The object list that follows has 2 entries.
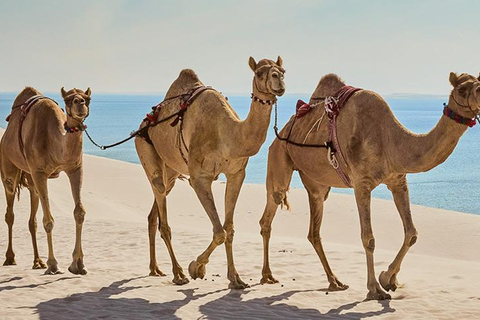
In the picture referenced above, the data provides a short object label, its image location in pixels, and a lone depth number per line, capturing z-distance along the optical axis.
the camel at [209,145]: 8.90
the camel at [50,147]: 10.41
